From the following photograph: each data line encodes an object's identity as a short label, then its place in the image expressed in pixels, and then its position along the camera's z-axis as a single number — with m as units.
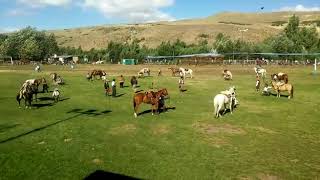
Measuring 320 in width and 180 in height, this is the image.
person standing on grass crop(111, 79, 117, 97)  26.87
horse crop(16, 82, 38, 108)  22.81
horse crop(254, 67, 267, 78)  39.06
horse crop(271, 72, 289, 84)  33.12
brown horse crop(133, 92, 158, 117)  19.98
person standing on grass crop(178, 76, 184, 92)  31.17
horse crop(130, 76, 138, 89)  32.16
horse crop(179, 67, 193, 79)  39.62
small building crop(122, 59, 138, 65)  83.08
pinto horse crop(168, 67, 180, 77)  44.50
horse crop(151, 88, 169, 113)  20.48
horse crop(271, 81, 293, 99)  26.55
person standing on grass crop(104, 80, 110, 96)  27.73
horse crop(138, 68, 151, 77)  43.73
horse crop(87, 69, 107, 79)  40.22
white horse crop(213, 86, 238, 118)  19.56
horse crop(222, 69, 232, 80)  39.24
